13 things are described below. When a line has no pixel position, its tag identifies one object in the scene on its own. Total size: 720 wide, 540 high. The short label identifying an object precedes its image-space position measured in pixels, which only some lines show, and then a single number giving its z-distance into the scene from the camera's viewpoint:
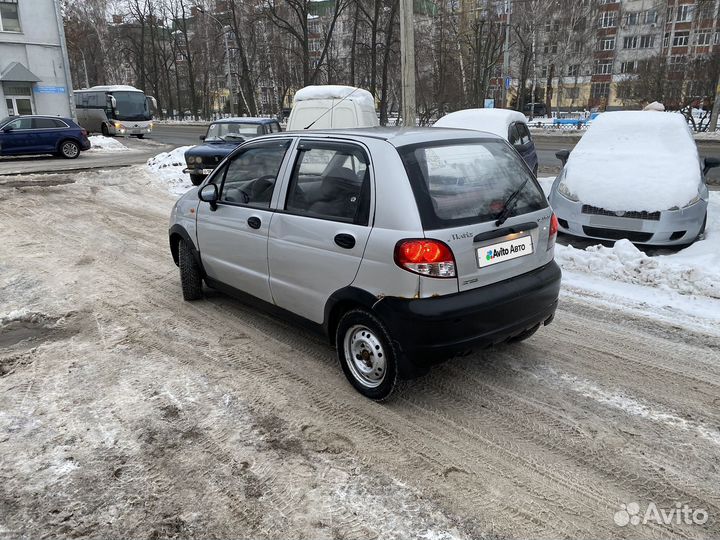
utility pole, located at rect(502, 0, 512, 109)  30.52
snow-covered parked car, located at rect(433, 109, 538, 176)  10.52
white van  14.91
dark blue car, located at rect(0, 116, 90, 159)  19.23
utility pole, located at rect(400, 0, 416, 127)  12.46
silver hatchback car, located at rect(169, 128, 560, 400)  3.25
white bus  31.59
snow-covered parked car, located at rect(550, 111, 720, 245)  6.74
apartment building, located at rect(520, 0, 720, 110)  50.38
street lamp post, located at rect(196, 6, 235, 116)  38.06
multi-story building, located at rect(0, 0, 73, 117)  26.86
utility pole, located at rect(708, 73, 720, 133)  26.52
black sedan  12.76
